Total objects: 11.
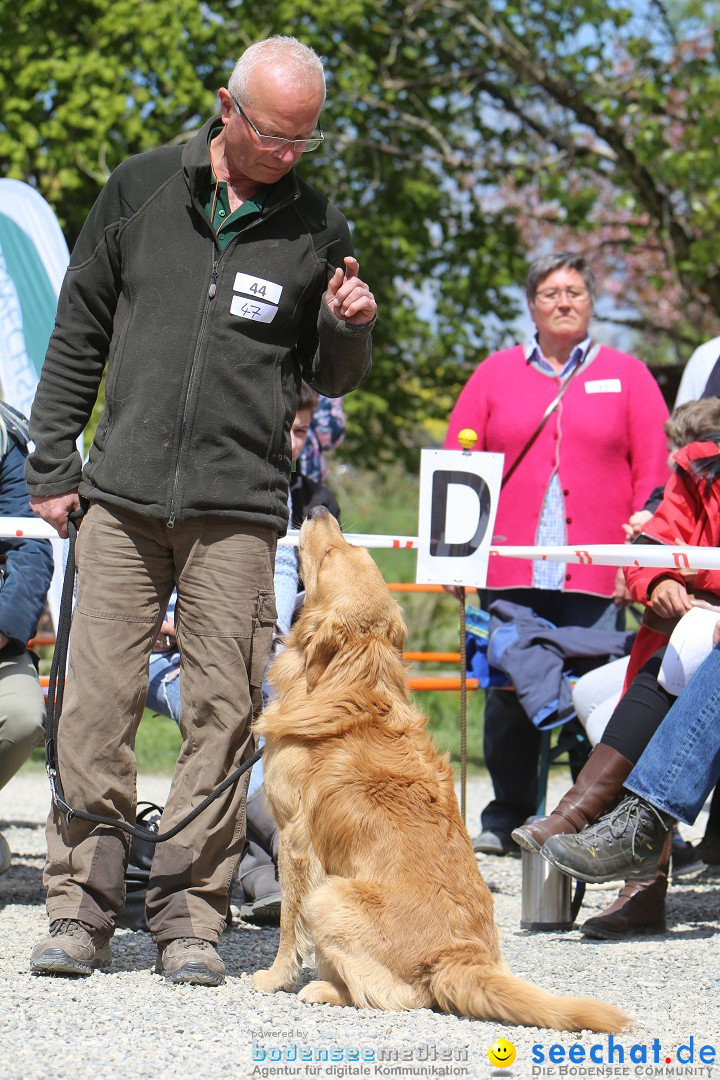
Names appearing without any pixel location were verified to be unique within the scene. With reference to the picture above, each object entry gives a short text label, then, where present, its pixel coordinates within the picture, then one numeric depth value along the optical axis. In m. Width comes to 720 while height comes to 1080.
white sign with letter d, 10.30
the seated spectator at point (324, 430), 12.70
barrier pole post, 10.08
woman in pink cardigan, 11.86
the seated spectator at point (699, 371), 12.11
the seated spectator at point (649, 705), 9.05
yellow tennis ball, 10.41
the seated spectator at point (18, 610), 9.29
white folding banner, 14.41
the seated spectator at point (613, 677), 10.38
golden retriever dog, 6.47
